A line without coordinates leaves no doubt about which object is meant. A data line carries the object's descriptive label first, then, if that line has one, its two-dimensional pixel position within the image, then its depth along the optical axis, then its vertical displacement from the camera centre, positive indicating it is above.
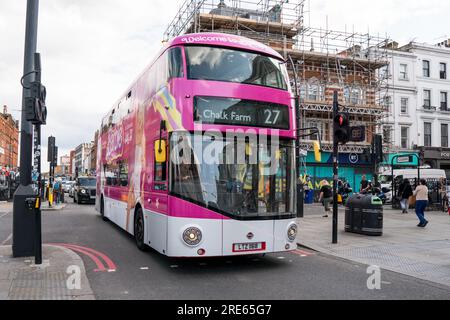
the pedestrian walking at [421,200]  13.51 -0.87
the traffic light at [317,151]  8.53 +0.48
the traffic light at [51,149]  23.30 +1.47
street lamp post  7.95 -0.46
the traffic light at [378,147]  17.30 +1.17
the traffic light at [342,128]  10.37 +1.17
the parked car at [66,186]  47.87 -1.45
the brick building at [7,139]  59.58 +5.83
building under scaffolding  30.09 +9.00
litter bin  11.54 -1.17
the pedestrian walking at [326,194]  17.70 -0.91
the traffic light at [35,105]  7.40 +1.28
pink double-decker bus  6.88 +0.42
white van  26.70 -0.01
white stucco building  37.12 +6.82
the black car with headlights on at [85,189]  26.34 -1.03
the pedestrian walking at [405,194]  18.64 -0.93
